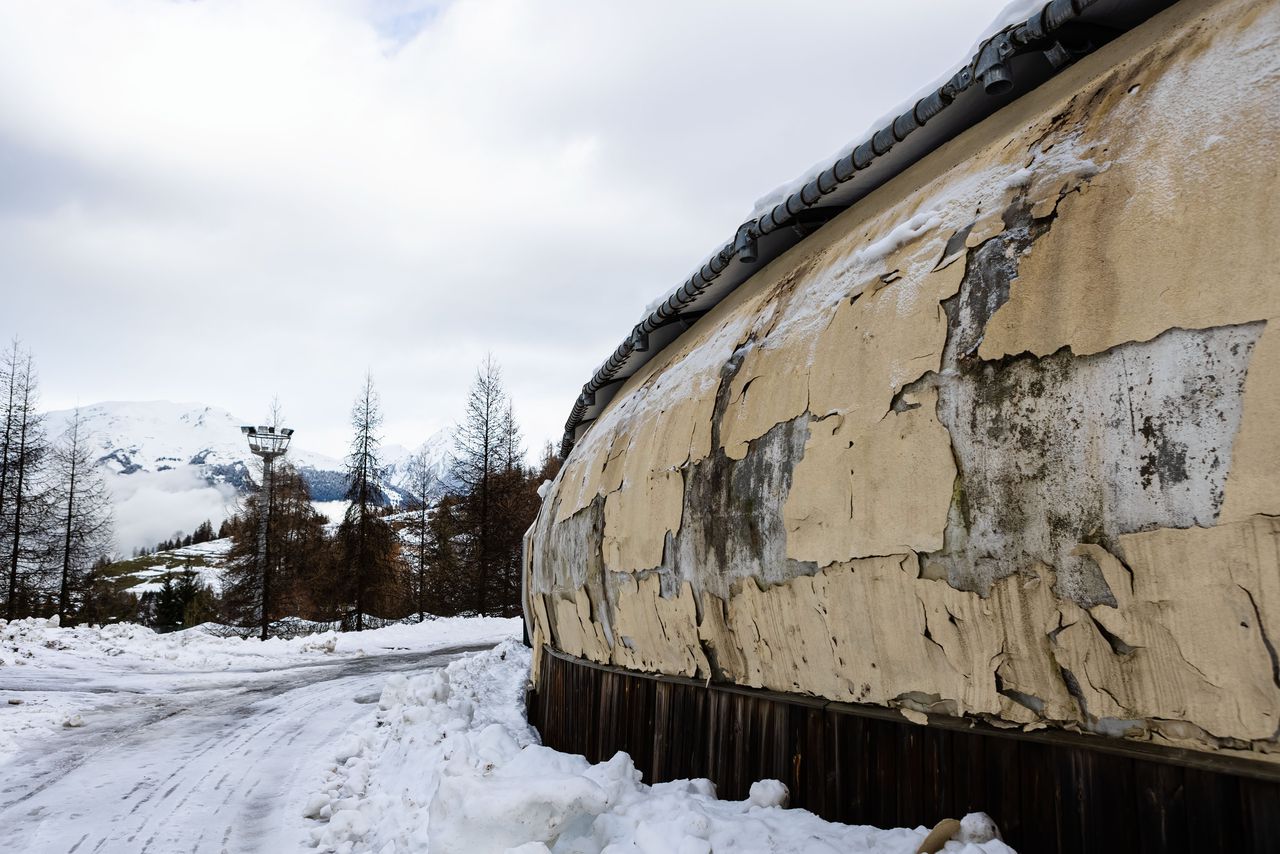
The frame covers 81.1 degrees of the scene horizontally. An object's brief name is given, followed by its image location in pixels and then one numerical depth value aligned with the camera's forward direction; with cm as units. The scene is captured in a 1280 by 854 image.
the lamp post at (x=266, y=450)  2267
